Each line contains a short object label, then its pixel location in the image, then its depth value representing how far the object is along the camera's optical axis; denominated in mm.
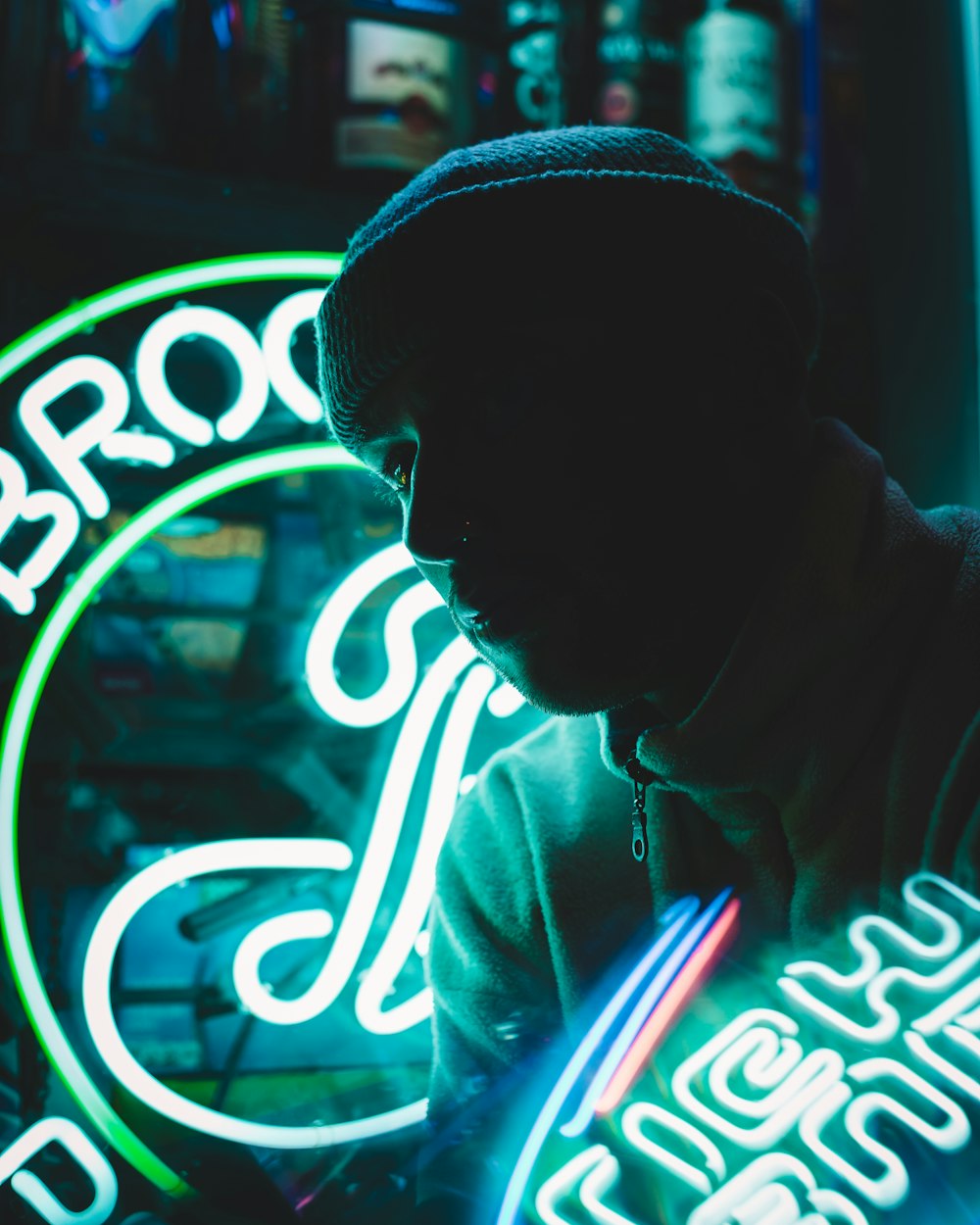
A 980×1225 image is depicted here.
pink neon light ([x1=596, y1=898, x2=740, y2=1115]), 1059
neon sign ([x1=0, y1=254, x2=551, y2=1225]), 1533
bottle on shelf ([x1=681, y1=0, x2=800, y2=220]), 1968
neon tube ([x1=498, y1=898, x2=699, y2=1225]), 1012
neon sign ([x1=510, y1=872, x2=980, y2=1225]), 948
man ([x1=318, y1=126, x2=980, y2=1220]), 1051
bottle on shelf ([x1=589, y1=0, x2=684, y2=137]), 2023
